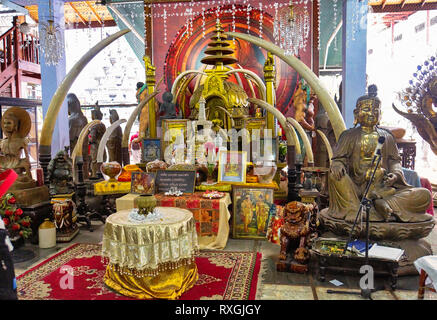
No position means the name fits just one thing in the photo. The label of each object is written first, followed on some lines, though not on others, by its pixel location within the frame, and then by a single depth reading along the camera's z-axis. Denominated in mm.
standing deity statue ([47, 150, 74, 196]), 5258
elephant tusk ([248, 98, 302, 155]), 6216
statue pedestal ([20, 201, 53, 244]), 4991
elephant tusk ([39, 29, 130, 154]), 5820
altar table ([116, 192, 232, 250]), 4652
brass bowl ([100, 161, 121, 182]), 5666
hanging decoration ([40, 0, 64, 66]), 5582
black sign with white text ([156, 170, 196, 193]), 5035
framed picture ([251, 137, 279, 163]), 6117
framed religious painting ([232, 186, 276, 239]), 4992
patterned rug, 3293
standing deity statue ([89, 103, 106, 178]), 7742
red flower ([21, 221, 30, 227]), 4641
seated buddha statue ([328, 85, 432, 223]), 3955
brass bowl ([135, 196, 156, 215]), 3414
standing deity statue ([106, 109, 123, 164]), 8062
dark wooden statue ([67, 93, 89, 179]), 8281
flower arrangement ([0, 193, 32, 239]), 4453
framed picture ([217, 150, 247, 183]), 5301
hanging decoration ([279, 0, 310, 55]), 5465
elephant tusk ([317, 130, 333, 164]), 6276
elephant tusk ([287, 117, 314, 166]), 6152
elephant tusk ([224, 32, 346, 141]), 5016
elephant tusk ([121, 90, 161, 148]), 6773
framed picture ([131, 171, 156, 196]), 4996
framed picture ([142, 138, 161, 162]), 6516
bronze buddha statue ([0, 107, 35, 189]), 5113
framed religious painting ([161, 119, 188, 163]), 6496
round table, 3209
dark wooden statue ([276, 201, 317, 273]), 3828
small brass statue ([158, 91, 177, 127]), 7163
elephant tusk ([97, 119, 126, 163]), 6219
